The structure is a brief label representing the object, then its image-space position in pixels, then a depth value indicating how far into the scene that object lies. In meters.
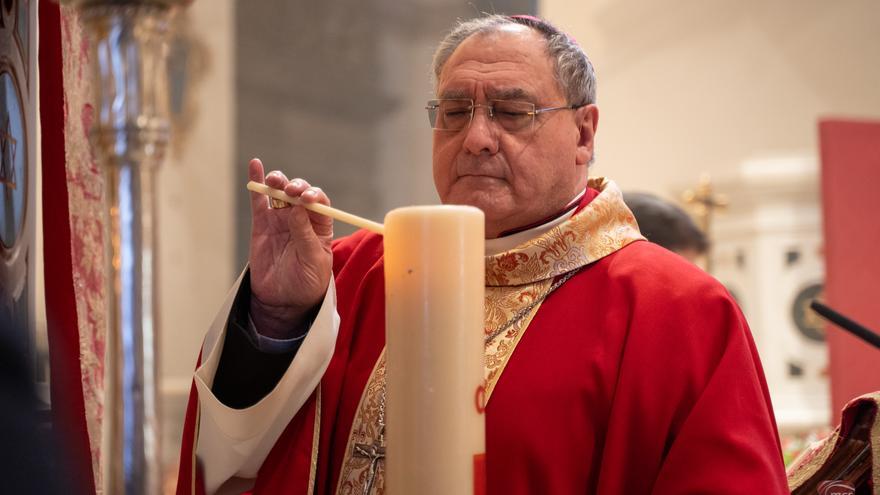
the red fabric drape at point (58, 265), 3.23
